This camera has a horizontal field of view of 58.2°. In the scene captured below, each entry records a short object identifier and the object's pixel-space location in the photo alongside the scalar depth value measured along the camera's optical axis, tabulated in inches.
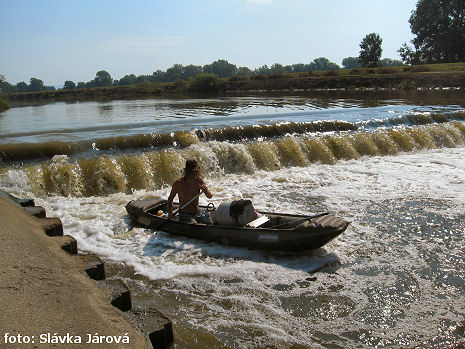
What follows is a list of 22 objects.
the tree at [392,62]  6783.5
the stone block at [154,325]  160.2
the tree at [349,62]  6435.0
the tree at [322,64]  6780.5
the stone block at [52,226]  262.5
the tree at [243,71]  5809.1
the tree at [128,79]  5550.7
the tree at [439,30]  2800.2
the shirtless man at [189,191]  312.3
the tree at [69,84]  4529.5
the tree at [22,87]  5734.3
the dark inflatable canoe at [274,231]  272.7
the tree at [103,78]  5364.2
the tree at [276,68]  5753.0
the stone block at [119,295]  176.4
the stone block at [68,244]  236.4
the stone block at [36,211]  299.9
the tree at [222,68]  5413.4
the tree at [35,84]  5649.6
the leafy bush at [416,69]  2010.3
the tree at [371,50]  2844.5
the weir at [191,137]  495.5
